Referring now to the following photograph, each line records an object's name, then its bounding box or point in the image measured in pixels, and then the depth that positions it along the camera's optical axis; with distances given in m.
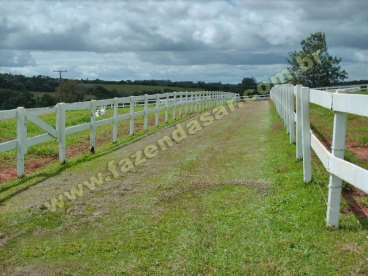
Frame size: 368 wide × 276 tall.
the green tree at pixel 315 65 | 85.44
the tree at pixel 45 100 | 61.02
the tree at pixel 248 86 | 71.21
